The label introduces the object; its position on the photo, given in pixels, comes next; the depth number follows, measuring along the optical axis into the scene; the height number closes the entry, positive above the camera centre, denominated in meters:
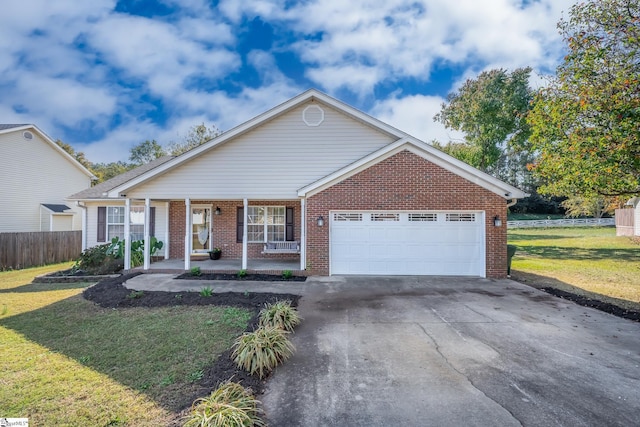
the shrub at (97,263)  11.37 -1.71
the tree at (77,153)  31.32 +7.83
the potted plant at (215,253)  12.91 -1.49
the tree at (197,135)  30.44 +8.83
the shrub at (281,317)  5.52 -1.92
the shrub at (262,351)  4.00 -1.90
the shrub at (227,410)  2.74 -1.90
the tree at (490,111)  23.33 +8.82
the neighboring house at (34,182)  16.72 +2.30
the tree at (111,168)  47.25 +8.86
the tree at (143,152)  41.78 +9.85
